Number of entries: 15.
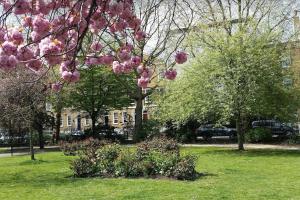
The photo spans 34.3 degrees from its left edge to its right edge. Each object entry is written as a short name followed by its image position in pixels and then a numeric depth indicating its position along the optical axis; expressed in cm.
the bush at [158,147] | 1506
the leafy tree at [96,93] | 3672
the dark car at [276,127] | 3263
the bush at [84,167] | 1487
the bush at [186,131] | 3412
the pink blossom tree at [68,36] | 414
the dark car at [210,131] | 3516
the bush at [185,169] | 1356
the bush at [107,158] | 1484
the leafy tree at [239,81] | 2269
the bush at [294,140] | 2912
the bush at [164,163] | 1396
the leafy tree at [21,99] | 1972
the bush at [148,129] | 3500
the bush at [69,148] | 2339
